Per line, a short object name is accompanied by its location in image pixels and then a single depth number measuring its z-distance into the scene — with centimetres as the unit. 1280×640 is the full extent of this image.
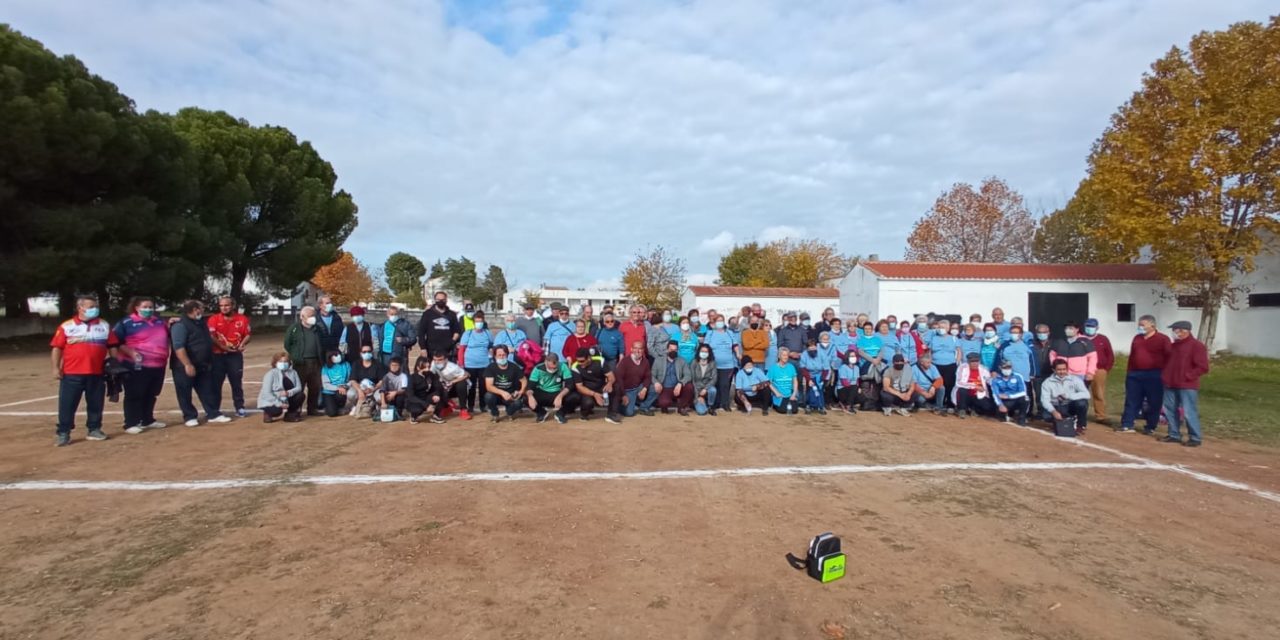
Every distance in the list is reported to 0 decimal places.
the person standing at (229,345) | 830
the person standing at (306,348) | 855
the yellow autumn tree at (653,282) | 4125
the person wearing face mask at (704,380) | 948
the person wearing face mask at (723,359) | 970
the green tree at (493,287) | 7288
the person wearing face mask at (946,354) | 1000
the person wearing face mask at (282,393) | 823
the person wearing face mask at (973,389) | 945
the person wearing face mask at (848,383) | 989
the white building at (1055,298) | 2222
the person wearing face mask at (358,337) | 888
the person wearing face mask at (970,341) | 995
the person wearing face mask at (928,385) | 987
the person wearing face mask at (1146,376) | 826
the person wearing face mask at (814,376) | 978
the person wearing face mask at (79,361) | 667
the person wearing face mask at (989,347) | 981
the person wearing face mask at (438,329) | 909
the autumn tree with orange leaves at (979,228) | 3462
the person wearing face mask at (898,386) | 972
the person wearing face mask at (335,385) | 880
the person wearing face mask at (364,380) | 882
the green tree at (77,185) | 1662
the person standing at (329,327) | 877
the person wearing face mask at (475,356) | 898
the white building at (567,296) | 7075
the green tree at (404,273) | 8275
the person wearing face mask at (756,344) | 994
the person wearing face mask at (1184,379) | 762
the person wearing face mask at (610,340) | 945
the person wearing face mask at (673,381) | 940
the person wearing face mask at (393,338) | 931
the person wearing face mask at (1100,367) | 923
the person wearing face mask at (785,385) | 956
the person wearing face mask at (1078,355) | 891
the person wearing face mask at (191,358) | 771
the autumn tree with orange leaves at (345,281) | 5156
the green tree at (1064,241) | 3375
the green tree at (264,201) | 2581
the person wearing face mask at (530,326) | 1003
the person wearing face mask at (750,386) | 969
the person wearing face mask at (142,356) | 732
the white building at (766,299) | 3372
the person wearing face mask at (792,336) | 1027
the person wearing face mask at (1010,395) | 911
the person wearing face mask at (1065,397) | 834
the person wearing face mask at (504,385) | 857
